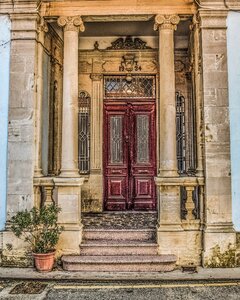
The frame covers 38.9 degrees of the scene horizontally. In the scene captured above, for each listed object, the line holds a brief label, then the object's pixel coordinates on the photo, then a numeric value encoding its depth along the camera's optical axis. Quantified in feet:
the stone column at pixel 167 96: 21.91
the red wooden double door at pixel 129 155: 30.07
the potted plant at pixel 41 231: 19.84
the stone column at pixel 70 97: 22.16
